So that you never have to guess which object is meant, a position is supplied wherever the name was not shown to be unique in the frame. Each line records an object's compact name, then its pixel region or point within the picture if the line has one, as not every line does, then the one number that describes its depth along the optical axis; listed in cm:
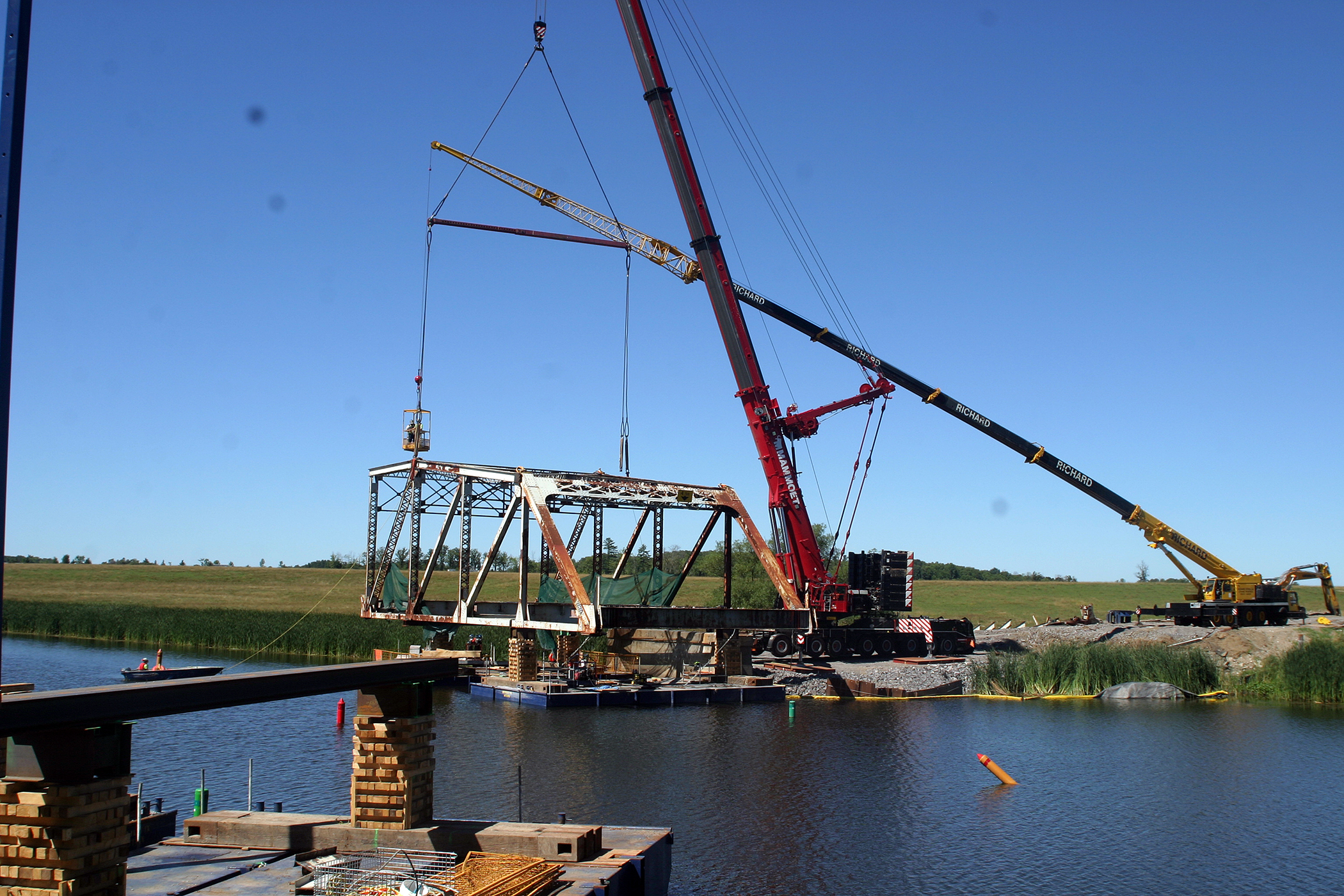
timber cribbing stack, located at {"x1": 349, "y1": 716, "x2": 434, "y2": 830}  1455
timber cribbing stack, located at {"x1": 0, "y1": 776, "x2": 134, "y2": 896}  981
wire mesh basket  1216
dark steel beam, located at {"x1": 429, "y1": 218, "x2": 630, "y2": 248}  4744
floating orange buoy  2791
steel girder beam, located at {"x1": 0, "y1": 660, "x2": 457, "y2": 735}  930
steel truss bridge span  3841
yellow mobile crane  5222
